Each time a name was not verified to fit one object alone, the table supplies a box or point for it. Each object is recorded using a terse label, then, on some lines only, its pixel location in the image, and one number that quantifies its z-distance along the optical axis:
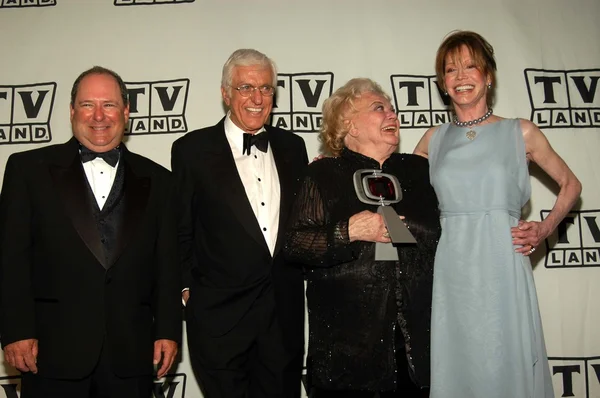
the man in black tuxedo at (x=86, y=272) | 2.27
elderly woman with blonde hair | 2.26
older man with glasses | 2.60
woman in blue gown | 2.36
